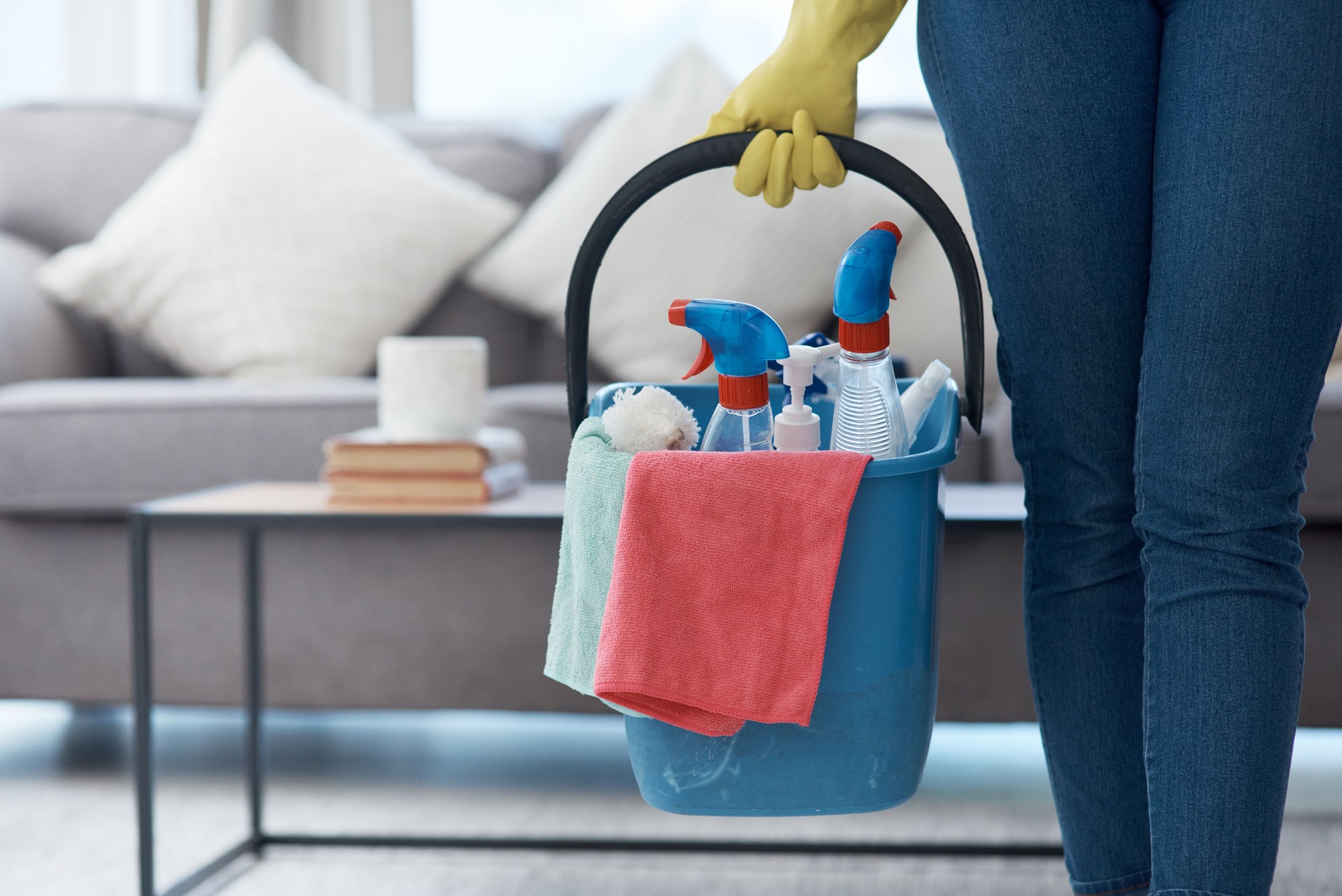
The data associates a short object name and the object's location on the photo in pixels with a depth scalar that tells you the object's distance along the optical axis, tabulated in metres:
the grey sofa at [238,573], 3.23
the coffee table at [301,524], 2.77
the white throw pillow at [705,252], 3.82
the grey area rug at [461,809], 2.91
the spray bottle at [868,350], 2.39
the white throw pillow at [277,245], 4.00
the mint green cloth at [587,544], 2.36
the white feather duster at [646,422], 2.38
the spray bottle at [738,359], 2.38
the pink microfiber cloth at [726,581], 2.33
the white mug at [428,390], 2.96
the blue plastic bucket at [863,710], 2.37
